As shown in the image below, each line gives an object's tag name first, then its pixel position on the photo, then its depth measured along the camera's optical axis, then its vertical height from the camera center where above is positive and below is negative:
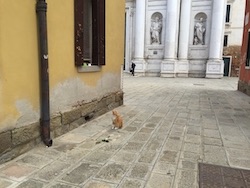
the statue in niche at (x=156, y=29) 20.50 +2.90
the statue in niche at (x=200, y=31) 19.72 +2.68
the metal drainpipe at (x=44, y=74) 3.12 -0.20
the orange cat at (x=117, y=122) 4.26 -1.14
